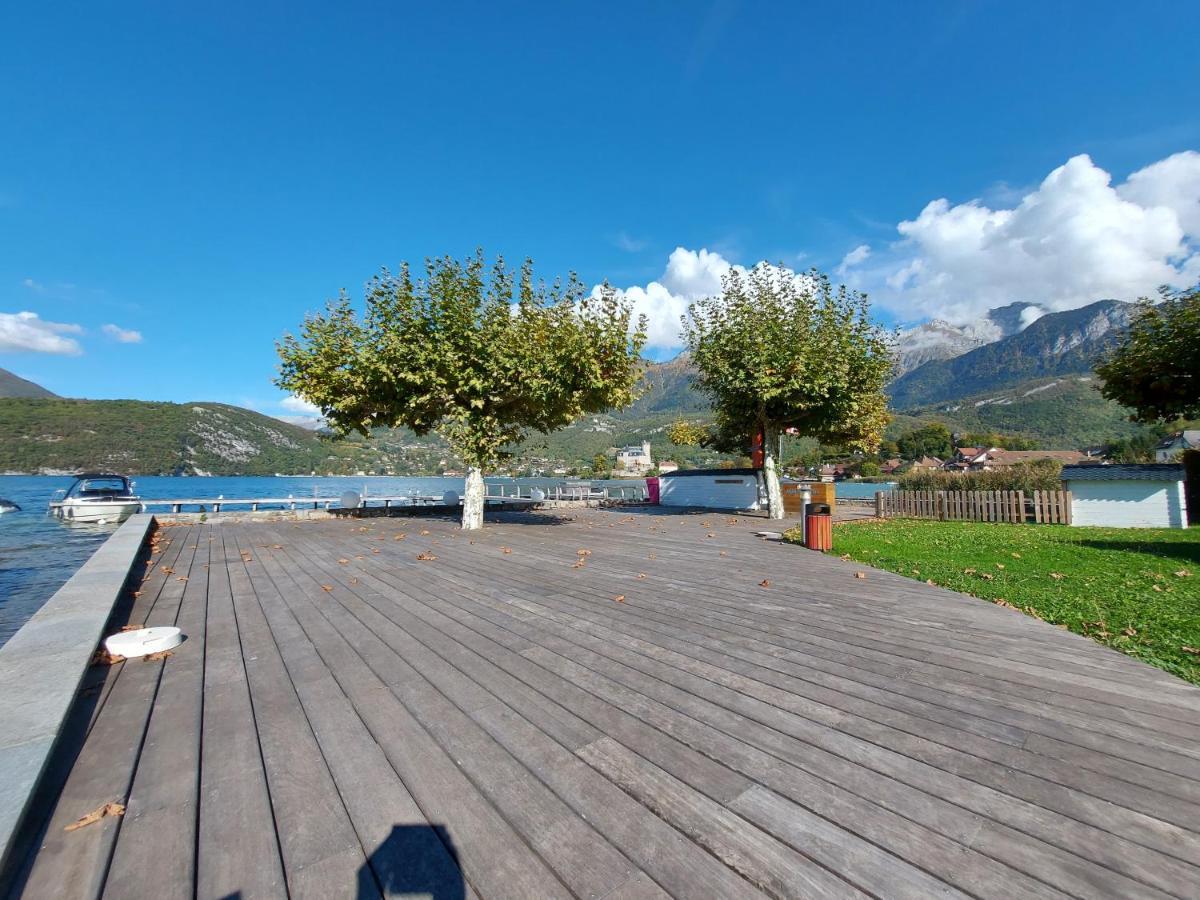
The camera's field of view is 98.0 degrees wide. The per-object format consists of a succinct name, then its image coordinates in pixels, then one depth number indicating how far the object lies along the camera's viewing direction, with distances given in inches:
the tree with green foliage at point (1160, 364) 599.5
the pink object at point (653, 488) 992.1
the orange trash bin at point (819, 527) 363.9
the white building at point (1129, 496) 551.8
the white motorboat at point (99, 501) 797.9
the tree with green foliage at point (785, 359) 577.0
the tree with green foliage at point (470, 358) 498.3
